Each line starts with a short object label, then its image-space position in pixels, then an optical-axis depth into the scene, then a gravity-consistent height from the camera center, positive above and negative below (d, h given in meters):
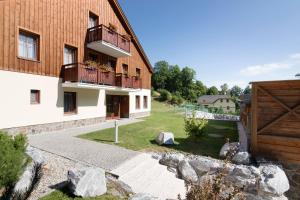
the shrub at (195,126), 8.44 -1.59
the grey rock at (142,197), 3.82 -2.63
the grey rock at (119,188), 4.21 -2.72
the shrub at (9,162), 2.62 -1.21
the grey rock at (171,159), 6.20 -2.63
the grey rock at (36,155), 4.65 -1.92
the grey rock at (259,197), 5.06 -3.47
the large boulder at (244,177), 5.20 -2.87
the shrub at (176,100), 41.42 -0.36
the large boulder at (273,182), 5.04 -2.95
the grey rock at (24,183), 2.89 -1.92
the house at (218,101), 55.94 -0.58
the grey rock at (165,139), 7.99 -2.22
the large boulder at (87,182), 3.81 -2.29
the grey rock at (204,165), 5.77 -2.70
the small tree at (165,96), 42.02 +0.95
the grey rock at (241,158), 6.24 -2.58
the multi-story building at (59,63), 7.93 +2.40
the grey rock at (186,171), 5.83 -2.97
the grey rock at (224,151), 6.75 -2.44
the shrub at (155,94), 44.37 +1.59
